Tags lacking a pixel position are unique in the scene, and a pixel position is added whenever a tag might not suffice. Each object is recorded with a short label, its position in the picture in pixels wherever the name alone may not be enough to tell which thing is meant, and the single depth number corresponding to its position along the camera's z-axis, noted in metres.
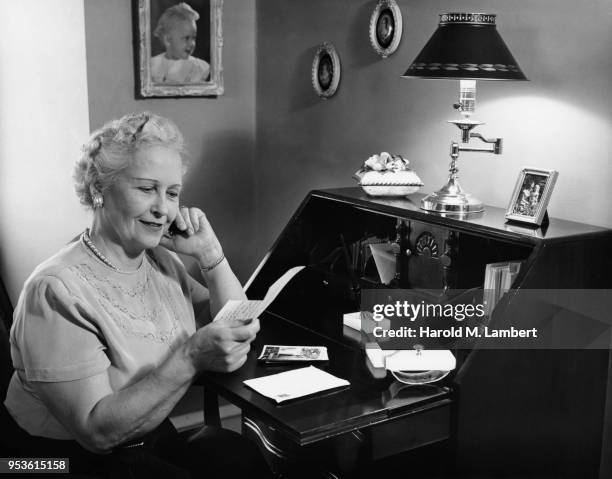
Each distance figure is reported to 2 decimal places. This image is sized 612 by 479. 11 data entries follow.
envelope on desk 1.96
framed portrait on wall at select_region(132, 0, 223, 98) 3.41
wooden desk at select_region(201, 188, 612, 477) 1.96
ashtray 2.02
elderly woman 1.85
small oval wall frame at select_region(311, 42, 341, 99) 3.23
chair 1.97
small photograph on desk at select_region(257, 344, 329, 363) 2.21
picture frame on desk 2.19
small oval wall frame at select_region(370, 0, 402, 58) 2.90
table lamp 2.17
